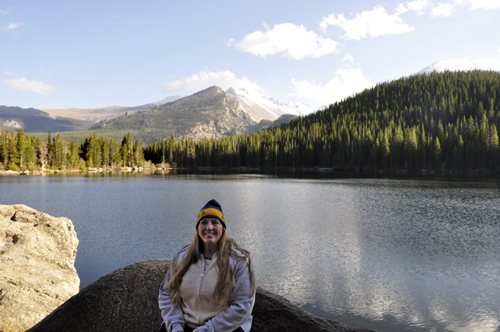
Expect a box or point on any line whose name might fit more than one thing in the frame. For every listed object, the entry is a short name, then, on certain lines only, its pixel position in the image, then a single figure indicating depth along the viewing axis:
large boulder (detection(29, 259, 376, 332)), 6.16
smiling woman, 4.21
